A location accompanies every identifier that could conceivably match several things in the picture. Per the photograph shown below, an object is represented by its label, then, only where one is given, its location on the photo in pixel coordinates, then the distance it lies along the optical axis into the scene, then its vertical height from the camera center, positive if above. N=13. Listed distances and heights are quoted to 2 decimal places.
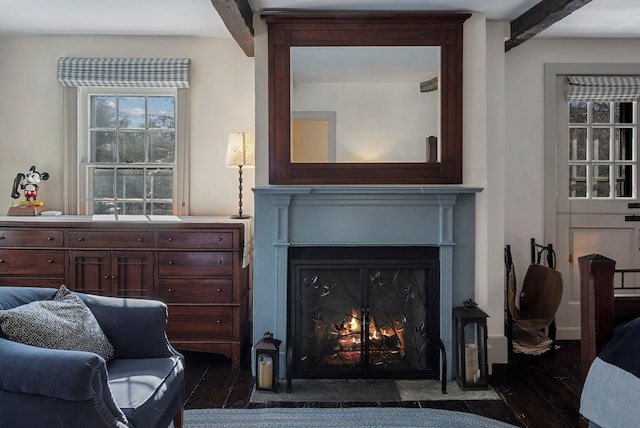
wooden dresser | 3.50 -0.40
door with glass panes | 4.18 +0.10
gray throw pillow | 1.96 -0.47
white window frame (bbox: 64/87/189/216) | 4.03 +0.53
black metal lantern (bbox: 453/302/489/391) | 3.18 -0.92
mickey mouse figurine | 3.86 +0.18
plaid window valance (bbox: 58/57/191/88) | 3.92 +1.08
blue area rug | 2.67 -1.14
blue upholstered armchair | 1.71 -0.68
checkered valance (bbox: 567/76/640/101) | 4.05 +0.98
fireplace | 3.33 -0.24
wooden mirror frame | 3.34 +0.84
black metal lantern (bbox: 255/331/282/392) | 3.12 -0.98
